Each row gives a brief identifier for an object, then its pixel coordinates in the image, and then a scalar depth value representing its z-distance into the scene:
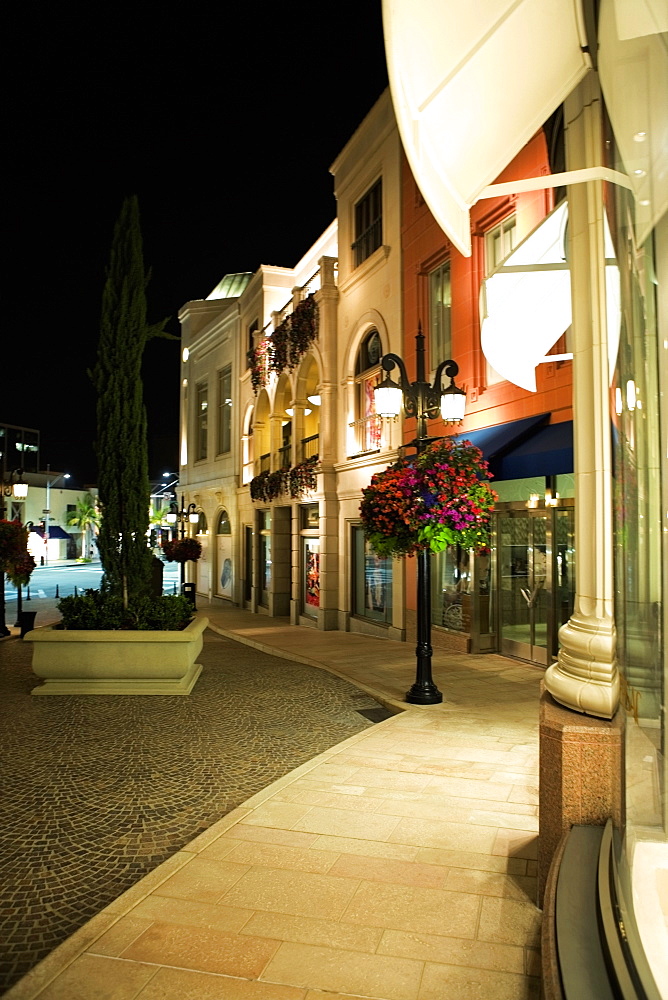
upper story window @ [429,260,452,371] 13.68
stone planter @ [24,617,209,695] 9.55
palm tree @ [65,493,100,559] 91.19
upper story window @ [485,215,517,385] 11.59
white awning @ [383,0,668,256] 2.62
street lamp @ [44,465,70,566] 70.76
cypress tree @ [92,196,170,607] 11.01
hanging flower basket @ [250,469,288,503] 20.89
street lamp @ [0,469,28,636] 24.73
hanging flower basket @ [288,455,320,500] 18.41
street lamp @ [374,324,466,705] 8.51
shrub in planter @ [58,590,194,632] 10.30
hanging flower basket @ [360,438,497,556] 8.02
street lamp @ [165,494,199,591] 29.42
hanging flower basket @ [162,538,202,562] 25.20
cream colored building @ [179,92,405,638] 16.00
